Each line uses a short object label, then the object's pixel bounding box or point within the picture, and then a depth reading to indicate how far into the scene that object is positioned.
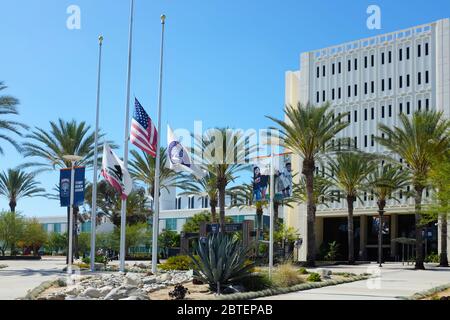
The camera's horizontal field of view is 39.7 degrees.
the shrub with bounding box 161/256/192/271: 29.27
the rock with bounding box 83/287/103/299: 16.66
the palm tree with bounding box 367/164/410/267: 49.53
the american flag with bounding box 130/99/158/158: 25.38
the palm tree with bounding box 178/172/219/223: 50.03
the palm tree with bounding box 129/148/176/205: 49.23
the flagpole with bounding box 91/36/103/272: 33.46
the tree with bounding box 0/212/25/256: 61.06
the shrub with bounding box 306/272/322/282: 23.21
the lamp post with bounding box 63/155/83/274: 30.88
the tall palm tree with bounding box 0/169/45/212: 63.44
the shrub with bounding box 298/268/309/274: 26.49
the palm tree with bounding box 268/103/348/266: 39.50
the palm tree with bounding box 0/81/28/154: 36.22
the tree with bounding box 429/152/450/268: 24.81
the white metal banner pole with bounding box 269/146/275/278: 23.53
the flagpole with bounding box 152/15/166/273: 26.12
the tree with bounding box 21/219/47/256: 63.99
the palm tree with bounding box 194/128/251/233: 42.35
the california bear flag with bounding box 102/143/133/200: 25.88
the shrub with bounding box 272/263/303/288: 20.73
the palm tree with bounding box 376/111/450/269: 39.15
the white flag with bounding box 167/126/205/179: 24.56
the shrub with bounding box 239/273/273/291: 19.50
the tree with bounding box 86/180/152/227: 64.44
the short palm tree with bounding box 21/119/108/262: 46.06
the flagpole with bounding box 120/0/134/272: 26.78
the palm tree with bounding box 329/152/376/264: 50.69
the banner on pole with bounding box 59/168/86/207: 32.14
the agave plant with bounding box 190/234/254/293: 19.03
